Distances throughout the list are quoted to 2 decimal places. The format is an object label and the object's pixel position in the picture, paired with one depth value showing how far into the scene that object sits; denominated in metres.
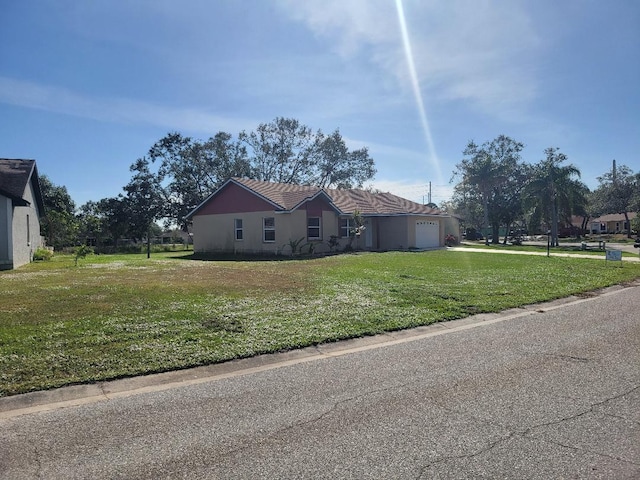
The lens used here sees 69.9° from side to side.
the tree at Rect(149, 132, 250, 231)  47.22
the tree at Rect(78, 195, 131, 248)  45.62
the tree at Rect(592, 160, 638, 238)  80.25
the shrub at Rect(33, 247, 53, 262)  20.91
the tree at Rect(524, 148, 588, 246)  42.53
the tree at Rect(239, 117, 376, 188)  51.12
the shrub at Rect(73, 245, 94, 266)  17.91
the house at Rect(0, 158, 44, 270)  15.96
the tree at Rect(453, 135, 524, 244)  49.25
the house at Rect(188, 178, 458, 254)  25.64
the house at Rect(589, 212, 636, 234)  74.44
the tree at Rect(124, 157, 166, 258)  45.97
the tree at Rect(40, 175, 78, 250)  32.49
